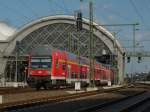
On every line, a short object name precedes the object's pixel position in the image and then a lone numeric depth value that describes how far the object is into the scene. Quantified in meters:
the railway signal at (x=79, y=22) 45.84
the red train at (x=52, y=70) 46.66
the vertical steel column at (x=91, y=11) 59.54
